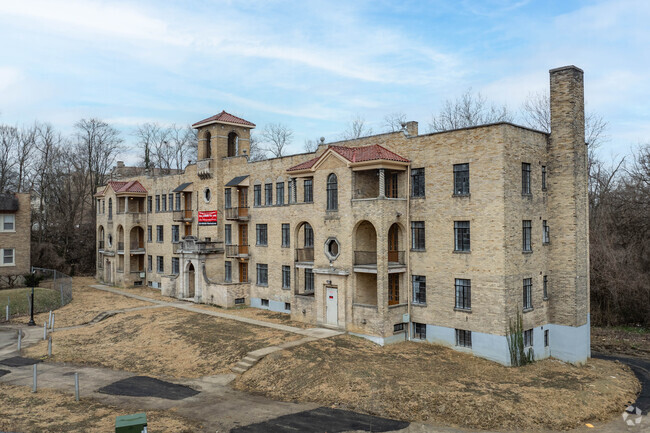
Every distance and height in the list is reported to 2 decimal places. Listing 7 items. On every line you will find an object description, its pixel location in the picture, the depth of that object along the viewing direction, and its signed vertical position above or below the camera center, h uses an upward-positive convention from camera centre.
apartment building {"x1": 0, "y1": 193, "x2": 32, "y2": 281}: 43.22 +0.01
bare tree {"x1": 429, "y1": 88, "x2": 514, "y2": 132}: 47.34 +10.51
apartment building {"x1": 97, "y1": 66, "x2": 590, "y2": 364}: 24.22 -0.34
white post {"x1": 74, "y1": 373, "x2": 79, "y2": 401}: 18.66 -5.85
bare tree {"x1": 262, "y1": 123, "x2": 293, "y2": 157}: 68.71 +11.91
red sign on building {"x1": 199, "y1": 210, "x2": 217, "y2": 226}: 39.42 +1.17
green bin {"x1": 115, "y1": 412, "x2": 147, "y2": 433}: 12.83 -4.96
